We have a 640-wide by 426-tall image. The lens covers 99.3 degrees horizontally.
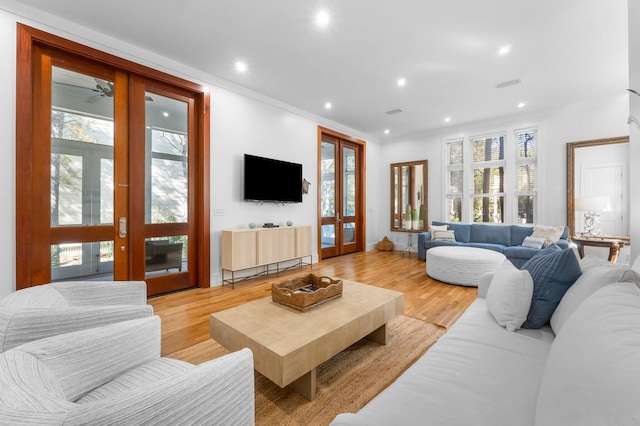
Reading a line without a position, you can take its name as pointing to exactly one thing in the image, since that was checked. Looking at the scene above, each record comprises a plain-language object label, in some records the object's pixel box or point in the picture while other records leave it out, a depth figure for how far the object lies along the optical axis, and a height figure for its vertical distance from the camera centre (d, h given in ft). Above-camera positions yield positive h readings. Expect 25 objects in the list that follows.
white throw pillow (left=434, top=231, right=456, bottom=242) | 17.84 -1.50
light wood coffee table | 4.57 -2.26
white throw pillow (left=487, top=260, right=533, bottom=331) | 4.85 -1.59
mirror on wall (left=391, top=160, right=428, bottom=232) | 21.76 +1.41
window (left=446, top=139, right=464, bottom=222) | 20.40 +2.54
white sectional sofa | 1.81 -2.02
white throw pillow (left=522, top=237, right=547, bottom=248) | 14.74 -1.60
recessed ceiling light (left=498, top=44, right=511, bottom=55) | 10.30 +6.29
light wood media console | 12.31 -1.67
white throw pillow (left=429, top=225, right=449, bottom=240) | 18.37 -1.07
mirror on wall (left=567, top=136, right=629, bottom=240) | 14.34 +1.47
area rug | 4.81 -3.48
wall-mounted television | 13.76 +1.82
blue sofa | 14.85 -1.61
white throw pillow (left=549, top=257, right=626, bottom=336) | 3.94 -1.12
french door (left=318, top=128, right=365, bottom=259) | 19.31 +1.43
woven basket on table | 6.18 -1.93
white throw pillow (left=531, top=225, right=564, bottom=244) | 14.75 -1.08
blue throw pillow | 4.77 -1.27
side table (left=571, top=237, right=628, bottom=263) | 13.12 -1.51
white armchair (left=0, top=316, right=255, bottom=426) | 2.01 -1.67
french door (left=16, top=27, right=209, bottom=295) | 8.57 +1.41
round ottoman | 12.36 -2.39
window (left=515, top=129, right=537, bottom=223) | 17.57 +2.60
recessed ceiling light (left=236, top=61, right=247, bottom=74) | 11.48 +6.35
